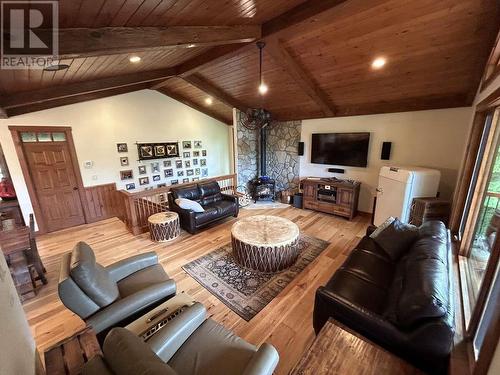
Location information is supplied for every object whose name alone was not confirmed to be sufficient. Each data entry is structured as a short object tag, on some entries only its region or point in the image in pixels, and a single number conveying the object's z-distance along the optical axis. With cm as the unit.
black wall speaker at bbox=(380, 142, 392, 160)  457
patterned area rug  256
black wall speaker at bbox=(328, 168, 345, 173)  540
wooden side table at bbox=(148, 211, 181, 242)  396
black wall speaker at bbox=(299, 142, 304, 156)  599
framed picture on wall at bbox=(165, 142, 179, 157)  638
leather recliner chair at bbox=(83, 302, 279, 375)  105
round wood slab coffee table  296
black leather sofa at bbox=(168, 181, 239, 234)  427
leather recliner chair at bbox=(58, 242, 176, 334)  164
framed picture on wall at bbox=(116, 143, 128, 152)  541
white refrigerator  357
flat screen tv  493
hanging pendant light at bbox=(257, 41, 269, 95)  327
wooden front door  441
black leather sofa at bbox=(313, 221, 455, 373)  135
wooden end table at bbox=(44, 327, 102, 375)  125
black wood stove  638
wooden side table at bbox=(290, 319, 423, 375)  137
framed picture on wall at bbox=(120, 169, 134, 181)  558
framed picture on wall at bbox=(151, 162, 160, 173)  618
